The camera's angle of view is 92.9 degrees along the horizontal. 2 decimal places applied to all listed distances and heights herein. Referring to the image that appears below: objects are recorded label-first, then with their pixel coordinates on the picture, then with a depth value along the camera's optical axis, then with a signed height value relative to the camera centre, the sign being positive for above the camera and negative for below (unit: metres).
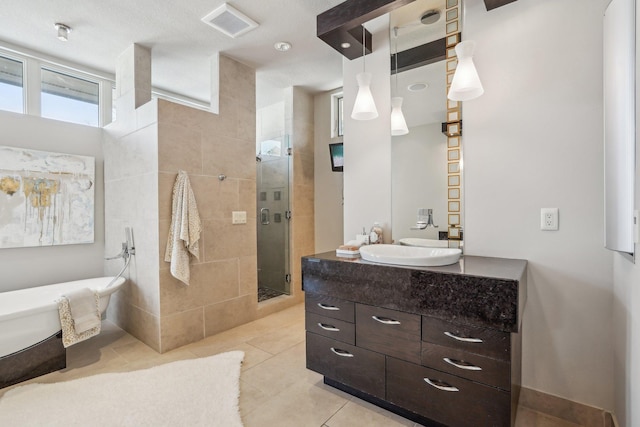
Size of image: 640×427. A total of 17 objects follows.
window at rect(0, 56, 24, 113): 2.87 +1.24
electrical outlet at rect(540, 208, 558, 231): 1.75 -0.06
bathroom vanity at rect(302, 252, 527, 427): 1.40 -0.67
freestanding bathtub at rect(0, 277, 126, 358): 2.08 -0.76
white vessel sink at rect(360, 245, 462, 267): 1.61 -0.27
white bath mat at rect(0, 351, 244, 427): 1.76 -1.19
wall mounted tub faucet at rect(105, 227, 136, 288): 2.92 -0.34
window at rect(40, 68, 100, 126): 3.11 +1.24
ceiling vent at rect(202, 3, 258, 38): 2.35 +1.56
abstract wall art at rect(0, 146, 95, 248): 2.78 +0.16
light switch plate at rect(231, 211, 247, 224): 3.17 -0.05
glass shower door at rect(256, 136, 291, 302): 3.99 -0.07
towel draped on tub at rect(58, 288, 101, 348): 2.33 -0.80
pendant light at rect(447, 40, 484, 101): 1.80 +0.81
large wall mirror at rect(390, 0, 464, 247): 2.11 +0.50
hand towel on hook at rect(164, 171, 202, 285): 2.62 -0.15
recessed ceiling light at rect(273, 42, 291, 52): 2.88 +1.59
